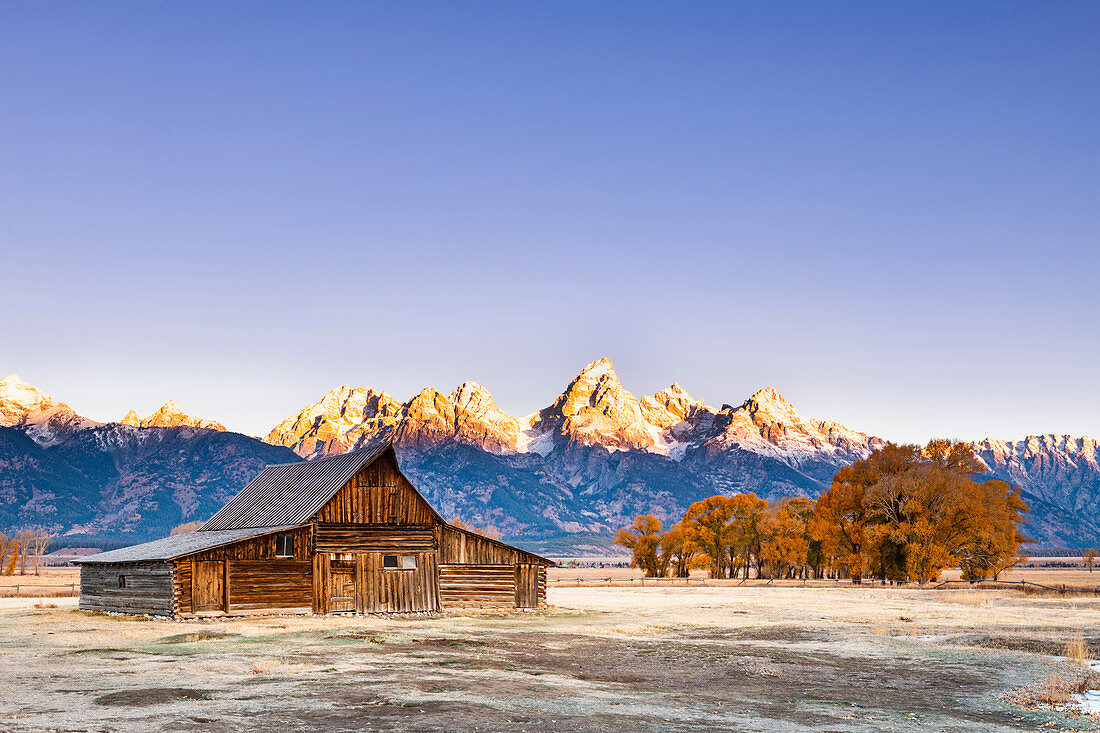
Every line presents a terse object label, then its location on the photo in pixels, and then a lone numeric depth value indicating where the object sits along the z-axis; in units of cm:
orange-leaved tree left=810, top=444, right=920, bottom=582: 8919
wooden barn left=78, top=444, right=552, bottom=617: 4475
